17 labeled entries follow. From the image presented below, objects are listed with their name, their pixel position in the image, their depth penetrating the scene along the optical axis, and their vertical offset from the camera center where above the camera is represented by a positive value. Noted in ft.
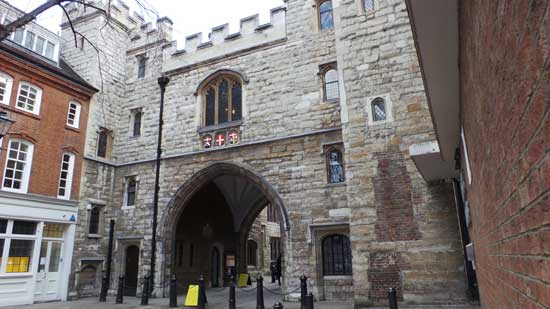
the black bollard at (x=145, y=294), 37.52 -2.92
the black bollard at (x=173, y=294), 35.50 -2.79
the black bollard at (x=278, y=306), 17.27 -1.95
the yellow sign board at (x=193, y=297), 33.24 -2.90
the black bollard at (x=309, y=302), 24.39 -2.52
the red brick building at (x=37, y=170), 38.83 +9.77
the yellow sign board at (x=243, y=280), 56.75 -2.66
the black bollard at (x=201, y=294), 32.94 -2.70
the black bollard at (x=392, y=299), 22.61 -2.23
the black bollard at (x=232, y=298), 31.27 -2.85
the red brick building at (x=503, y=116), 3.58 +1.70
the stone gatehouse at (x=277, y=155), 27.35 +10.38
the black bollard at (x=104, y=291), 41.06 -2.83
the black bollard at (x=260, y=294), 30.38 -2.54
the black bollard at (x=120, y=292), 39.42 -2.83
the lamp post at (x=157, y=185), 44.73 +8.95
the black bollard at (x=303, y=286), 30.61 -2.01
